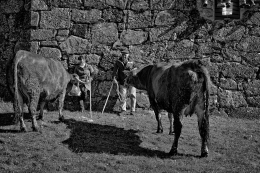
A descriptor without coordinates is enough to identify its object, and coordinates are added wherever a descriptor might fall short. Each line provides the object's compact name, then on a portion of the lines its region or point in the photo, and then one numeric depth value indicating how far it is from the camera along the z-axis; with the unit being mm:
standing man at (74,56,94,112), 11297
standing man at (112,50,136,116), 11625
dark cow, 7762
